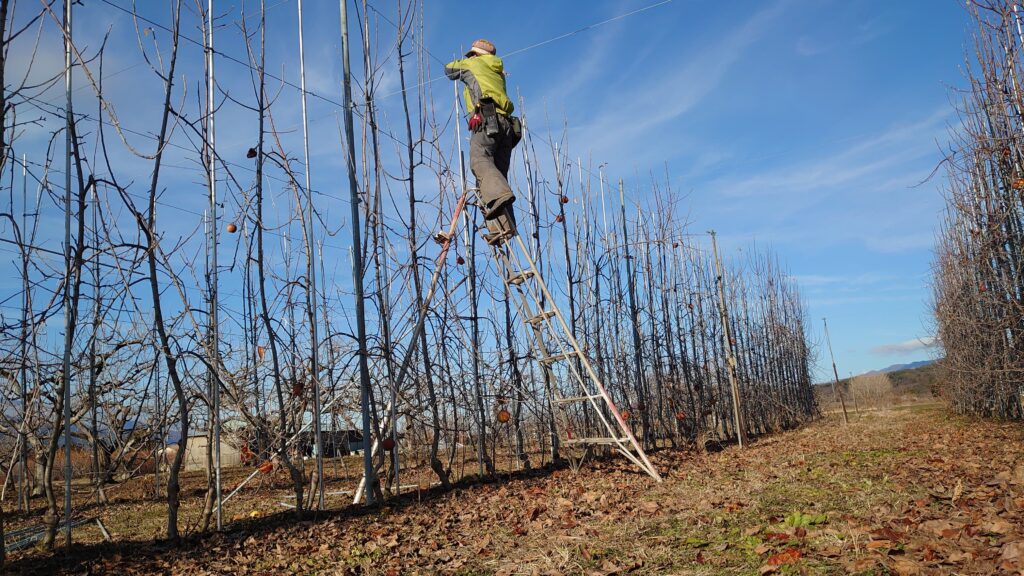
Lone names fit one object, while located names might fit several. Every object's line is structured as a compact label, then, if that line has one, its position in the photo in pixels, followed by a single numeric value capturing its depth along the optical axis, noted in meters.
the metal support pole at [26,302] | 4.12
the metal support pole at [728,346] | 9.86
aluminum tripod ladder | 5.65
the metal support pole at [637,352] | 9.11
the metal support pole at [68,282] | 3.78
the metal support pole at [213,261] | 4.08
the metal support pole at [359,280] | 4.86
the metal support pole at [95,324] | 4.20
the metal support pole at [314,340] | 4.72
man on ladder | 5.29
